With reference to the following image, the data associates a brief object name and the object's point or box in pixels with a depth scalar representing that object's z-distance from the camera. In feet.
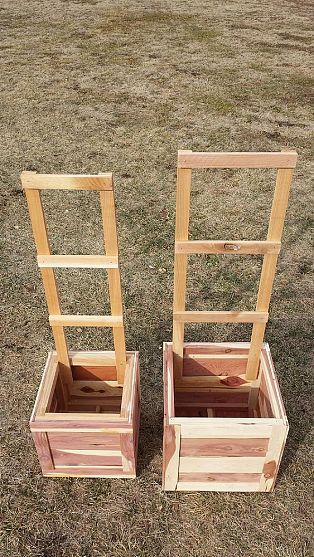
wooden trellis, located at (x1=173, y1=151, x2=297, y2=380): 7.08
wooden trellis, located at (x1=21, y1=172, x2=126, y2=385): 7.21
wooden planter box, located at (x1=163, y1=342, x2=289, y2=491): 8.19
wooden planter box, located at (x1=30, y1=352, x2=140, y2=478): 8.45
